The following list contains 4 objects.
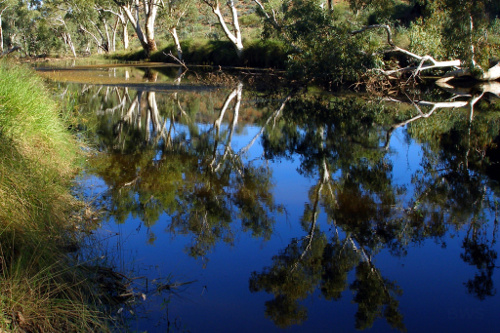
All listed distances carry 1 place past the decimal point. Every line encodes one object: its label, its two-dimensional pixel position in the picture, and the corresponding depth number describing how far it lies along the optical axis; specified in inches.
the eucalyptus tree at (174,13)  1237.7
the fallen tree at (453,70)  652.1
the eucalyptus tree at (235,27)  1029.8
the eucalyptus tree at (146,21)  1362.9
